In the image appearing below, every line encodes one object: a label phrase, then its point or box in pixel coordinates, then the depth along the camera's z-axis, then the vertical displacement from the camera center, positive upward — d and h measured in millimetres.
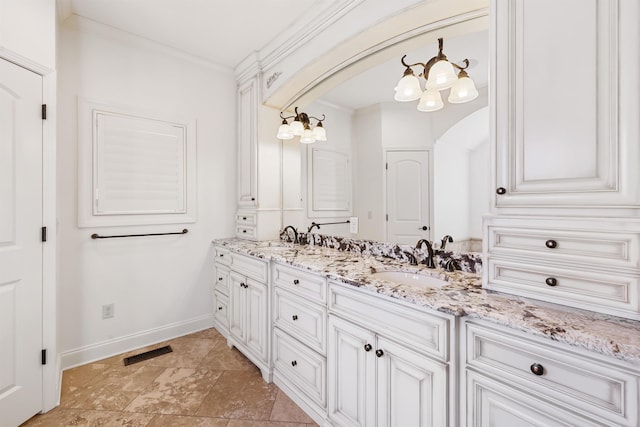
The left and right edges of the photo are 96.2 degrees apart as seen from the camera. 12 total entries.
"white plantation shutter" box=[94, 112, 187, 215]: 2328 +408
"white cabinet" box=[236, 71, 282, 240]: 2770 +449
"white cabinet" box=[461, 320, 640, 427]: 725 -483
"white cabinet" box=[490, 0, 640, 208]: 866 +375
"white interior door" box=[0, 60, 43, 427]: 1557 -178
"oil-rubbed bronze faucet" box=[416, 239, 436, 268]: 1628 -248
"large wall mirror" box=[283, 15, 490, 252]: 1585 +405
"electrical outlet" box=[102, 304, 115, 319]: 2365 -817
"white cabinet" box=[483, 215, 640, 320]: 865 -160
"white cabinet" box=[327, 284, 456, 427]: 1062 -651
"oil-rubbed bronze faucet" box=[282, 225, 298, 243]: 2686 -169
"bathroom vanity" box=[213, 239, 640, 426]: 768 -492
